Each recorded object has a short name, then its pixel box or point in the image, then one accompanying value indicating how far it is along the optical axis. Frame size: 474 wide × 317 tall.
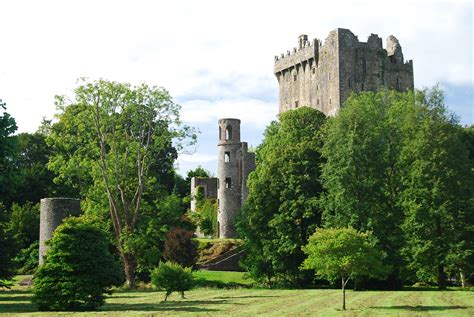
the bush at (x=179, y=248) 34.84
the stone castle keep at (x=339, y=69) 57.19
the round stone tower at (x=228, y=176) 56.28
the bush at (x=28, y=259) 41.88
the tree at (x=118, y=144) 34.78
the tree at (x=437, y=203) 31.06
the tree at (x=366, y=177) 32.25
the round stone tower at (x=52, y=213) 32.94
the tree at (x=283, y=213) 34.78
